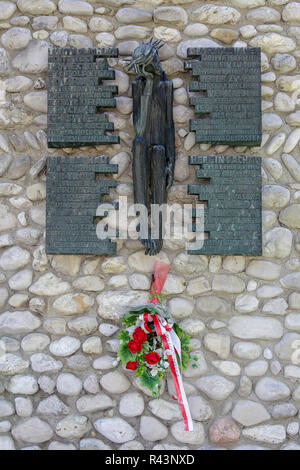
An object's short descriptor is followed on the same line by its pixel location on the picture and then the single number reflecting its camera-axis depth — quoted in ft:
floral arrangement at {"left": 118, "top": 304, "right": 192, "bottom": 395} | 9.16
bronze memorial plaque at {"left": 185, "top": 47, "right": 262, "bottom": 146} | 9.81
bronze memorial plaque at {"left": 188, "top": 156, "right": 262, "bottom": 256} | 9.68
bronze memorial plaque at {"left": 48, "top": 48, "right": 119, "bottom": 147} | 9.89
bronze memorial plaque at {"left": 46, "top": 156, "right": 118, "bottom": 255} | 9.73
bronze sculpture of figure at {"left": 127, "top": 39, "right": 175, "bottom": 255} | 9.67
